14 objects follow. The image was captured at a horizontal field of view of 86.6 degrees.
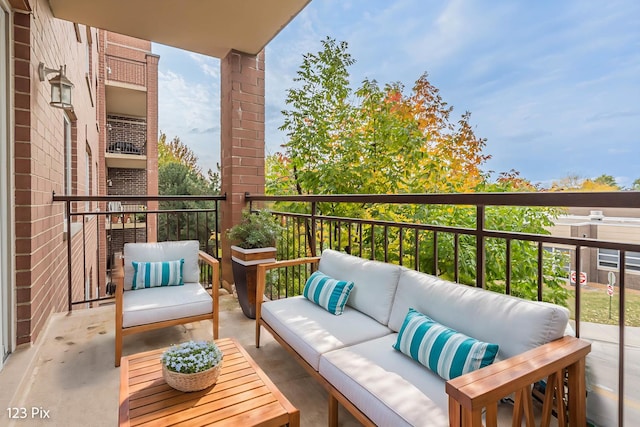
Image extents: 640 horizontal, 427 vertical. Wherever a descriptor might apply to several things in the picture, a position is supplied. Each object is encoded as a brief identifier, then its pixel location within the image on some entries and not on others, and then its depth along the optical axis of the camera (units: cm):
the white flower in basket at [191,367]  129
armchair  223
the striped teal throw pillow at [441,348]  121
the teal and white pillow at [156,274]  265
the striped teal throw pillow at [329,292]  206
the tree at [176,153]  1603
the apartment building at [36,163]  214
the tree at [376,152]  365
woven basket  128
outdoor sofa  100
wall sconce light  259
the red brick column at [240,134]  372
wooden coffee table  116
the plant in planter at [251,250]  296
